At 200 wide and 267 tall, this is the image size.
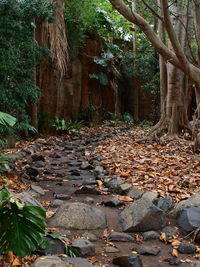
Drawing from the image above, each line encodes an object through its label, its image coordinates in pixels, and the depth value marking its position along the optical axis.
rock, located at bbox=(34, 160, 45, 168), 5.81
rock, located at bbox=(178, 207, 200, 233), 3.18
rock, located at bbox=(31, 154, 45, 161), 6.18
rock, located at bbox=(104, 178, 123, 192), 4.58
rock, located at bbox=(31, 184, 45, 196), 4.18
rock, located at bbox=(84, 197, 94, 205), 3.98
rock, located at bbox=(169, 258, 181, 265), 2.62
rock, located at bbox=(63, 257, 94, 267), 2.21
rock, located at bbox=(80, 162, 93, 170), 5.96
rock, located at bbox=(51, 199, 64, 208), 3.76
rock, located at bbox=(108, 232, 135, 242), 3.03
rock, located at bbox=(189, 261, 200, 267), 2.55
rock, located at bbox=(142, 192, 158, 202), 3.96
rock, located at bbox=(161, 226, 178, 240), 3.16
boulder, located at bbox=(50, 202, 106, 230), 3.22
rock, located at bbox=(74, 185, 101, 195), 4.34
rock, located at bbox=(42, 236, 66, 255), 2.52
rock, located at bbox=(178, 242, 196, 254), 2.83
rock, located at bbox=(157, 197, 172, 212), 3.78
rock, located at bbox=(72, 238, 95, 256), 2.65
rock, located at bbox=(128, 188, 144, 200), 4.16
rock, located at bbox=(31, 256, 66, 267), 2.11
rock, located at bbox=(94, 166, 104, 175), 5.52
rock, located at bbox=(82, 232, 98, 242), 2.99
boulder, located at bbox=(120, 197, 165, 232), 3.26
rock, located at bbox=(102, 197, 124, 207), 3.89
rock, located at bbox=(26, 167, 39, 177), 5.08
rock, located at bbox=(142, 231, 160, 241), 3.10
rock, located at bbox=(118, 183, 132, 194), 4.38
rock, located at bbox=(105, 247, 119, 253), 2.79
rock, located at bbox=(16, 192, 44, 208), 3.15
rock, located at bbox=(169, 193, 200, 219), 3.53
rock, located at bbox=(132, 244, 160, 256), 2.77
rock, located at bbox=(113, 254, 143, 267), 2.50
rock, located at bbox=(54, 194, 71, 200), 4.07
